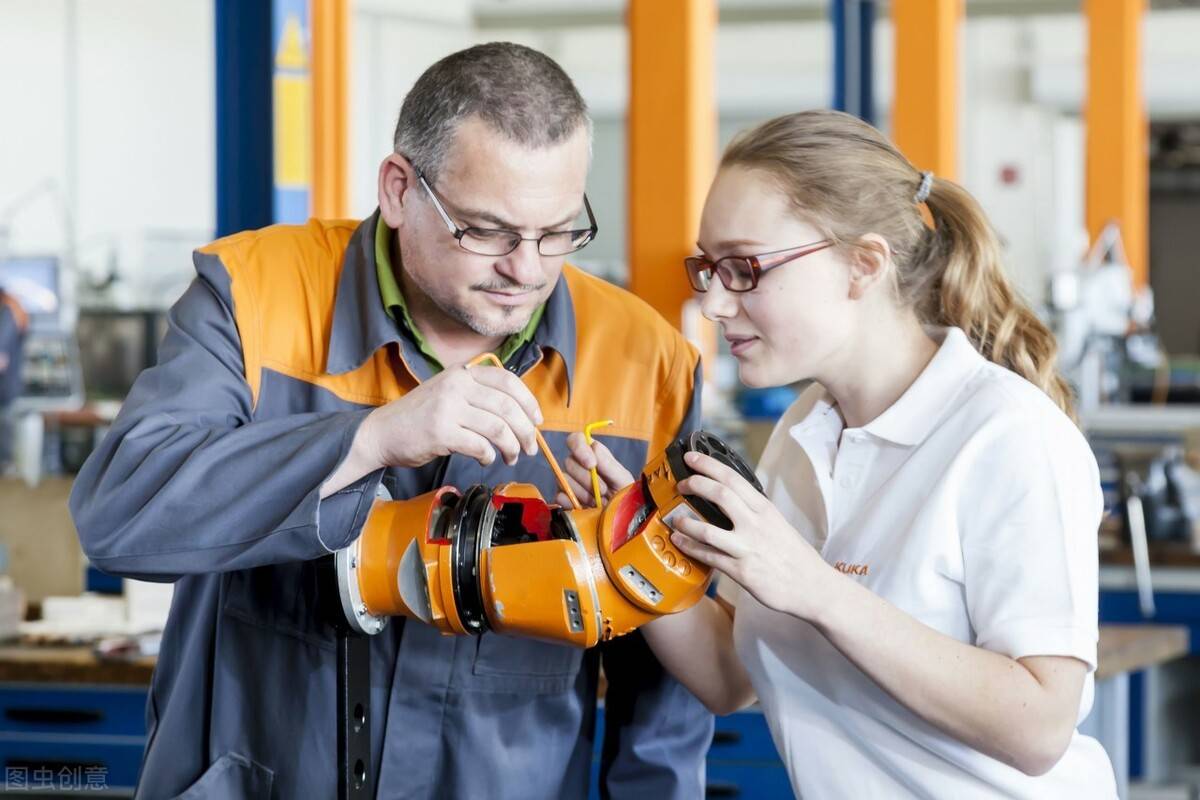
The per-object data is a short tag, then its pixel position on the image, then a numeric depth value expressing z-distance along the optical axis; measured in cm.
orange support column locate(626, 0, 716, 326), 620
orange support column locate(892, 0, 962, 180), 812
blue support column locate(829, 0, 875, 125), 895
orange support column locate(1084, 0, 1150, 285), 1000
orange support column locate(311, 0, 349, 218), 762
